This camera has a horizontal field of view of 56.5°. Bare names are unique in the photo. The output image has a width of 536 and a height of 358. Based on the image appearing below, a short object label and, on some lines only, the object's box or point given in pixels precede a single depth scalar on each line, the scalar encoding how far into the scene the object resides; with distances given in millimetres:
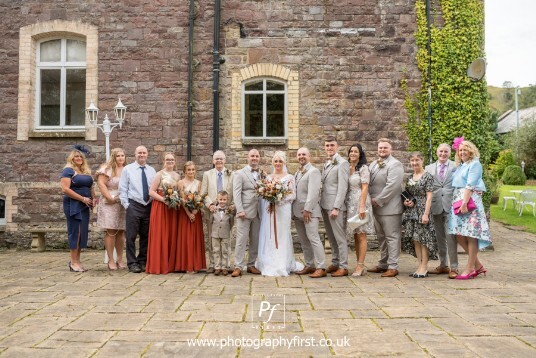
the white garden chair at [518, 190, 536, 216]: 17891
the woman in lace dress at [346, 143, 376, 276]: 7418
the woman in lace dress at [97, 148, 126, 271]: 8080
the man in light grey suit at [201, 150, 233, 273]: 7789
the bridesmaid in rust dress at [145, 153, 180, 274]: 7785
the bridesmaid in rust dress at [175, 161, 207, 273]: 7820
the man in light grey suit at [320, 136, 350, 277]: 7445
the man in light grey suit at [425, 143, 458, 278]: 7535
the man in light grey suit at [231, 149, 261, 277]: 7602
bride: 7609
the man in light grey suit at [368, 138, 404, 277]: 7441
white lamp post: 9531
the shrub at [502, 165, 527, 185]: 32147
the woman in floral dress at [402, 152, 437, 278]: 7395
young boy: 7605
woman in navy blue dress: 7930
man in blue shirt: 7953
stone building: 10969
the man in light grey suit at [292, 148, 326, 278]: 7484
